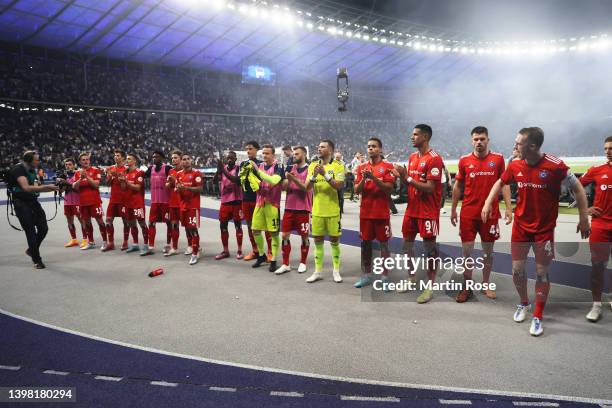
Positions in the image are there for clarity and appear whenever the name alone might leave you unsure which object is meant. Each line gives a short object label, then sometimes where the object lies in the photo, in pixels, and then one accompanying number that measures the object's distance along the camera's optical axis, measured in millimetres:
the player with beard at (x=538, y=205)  3768
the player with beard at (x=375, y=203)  5254
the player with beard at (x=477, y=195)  4676
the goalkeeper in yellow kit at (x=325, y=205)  5652
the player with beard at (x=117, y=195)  7828
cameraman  6270
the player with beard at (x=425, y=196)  4711
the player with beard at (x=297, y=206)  6035
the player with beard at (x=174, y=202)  7328
